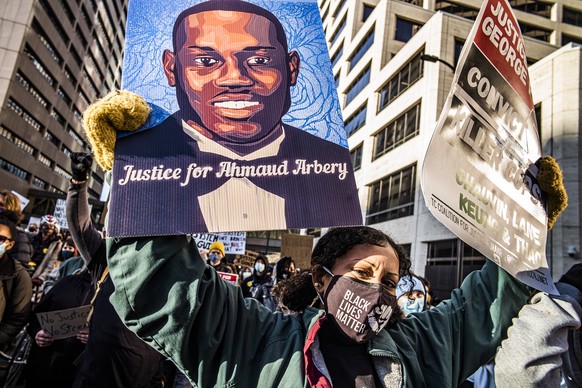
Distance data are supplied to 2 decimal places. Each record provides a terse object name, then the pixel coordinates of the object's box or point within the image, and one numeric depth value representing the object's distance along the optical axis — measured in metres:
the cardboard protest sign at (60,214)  10.15
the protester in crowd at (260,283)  6.04
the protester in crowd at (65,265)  3.95
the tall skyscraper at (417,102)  11.77
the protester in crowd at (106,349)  2.39
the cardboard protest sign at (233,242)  8.45
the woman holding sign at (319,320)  1.16
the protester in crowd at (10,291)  3.07
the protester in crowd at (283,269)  6.22
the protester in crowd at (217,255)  6.46
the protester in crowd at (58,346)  2.94
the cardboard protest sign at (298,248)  10.59
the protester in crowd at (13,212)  3.58
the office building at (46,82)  29.24
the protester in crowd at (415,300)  4.09
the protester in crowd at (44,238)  6.17
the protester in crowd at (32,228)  9.76
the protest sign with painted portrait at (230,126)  1.14
